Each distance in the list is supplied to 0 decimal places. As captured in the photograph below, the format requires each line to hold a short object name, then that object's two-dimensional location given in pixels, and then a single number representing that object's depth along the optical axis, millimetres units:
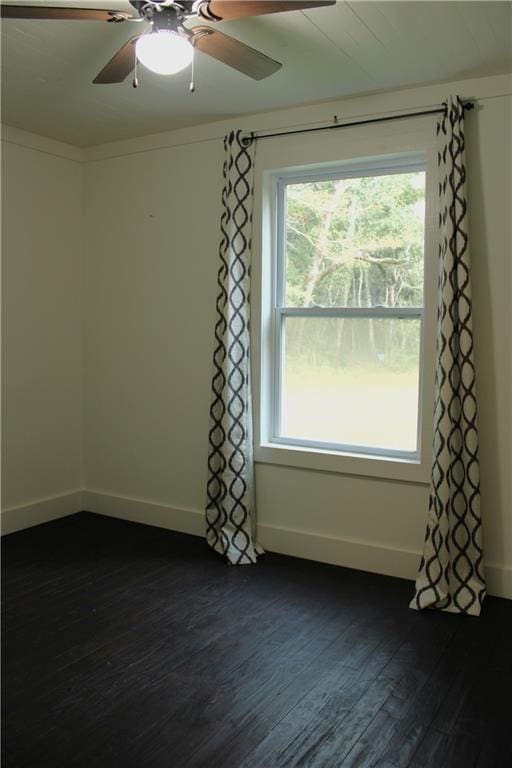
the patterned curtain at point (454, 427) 3156
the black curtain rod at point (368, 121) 3216
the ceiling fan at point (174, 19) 2127
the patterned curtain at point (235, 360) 3816
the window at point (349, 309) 3549
